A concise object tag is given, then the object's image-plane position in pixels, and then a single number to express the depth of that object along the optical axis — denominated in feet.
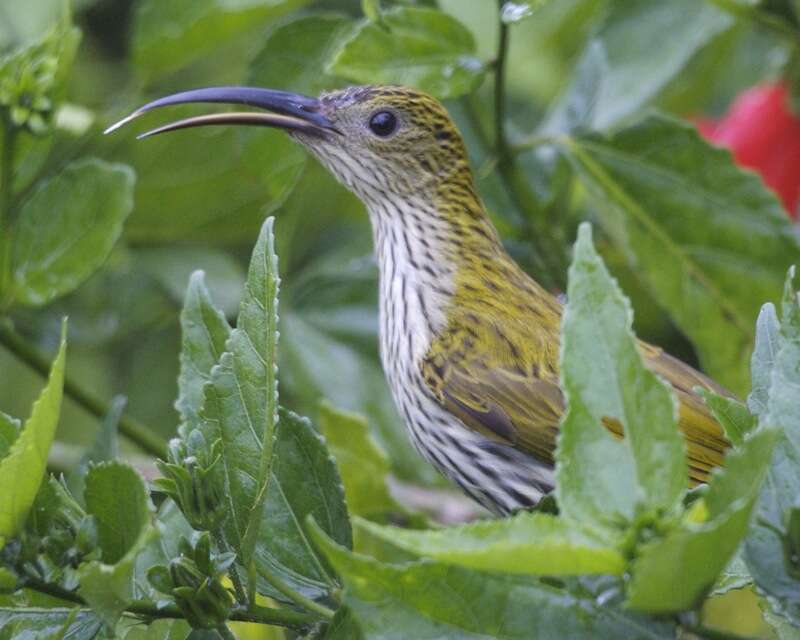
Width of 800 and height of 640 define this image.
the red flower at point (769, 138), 25.52
